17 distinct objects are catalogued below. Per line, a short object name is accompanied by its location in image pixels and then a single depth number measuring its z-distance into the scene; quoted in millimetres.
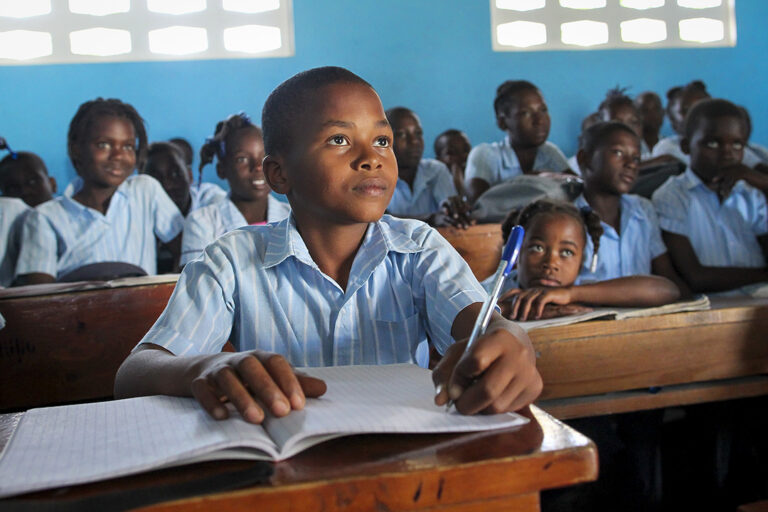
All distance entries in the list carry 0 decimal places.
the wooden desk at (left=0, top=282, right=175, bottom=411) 1602
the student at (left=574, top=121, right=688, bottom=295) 2395
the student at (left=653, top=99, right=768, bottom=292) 2531
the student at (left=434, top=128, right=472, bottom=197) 4738
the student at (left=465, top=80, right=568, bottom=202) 3482
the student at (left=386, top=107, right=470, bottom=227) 3596
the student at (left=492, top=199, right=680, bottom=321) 1650
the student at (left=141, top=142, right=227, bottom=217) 3537
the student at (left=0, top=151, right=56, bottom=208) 3607
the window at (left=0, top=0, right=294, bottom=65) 4453
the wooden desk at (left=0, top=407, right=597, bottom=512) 465
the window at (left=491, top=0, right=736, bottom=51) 5316
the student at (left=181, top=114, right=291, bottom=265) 2756
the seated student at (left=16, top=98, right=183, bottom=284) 2627
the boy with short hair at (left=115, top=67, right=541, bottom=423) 983
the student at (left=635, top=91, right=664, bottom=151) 5238
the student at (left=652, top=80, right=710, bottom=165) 4614
